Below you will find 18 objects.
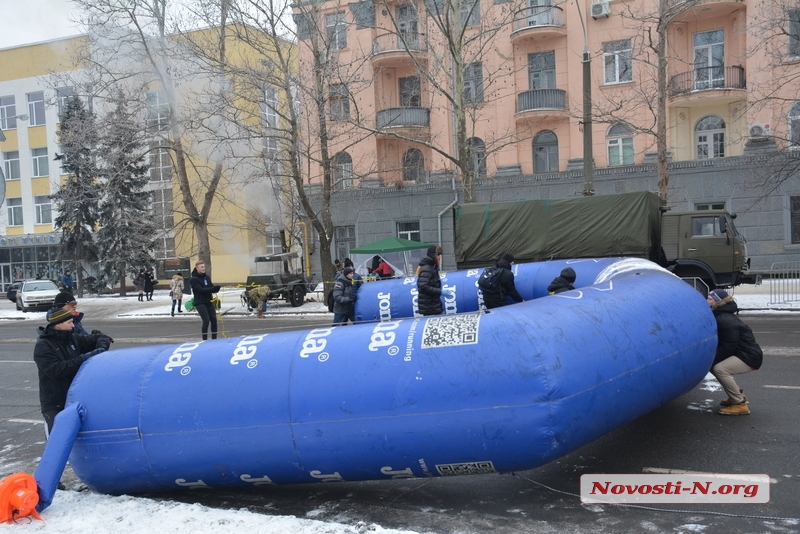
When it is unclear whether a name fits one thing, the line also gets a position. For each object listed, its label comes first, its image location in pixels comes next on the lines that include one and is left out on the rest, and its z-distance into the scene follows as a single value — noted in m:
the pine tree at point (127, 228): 37.19
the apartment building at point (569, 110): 26.48
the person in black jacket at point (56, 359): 5.78
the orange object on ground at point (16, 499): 4.91
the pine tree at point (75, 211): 34.47
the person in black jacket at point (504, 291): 10.20
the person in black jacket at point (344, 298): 12.11
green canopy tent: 23.95
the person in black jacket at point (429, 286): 11.12
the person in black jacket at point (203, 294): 12.53
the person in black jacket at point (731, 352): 7.22
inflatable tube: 4.72
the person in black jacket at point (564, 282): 8.70
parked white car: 31.75
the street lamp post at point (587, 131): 17.52
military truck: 15.67
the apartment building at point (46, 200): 37.72
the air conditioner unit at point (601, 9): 27.98
